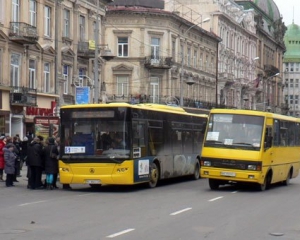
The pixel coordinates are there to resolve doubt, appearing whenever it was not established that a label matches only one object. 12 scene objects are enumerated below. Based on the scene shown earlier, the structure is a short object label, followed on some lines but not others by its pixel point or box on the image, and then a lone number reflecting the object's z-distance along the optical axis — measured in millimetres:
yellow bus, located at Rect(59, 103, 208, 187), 23109
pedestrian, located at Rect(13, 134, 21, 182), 26375
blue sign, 38156
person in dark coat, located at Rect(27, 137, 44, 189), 24484
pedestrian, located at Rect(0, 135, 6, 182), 26334
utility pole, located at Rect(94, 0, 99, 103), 39469
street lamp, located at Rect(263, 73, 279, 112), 104938
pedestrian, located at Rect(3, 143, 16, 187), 25034
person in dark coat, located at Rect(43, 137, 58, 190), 24266
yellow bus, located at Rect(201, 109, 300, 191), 23859
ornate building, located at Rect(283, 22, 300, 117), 143625
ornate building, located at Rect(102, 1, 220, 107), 63844
